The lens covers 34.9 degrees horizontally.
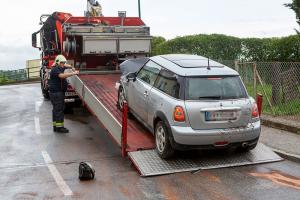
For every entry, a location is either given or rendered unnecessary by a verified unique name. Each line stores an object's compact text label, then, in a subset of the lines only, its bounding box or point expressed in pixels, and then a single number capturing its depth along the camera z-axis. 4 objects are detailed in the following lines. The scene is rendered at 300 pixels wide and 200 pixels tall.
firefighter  11.23
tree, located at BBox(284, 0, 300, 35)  11.70
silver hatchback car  7.81
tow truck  8.30
